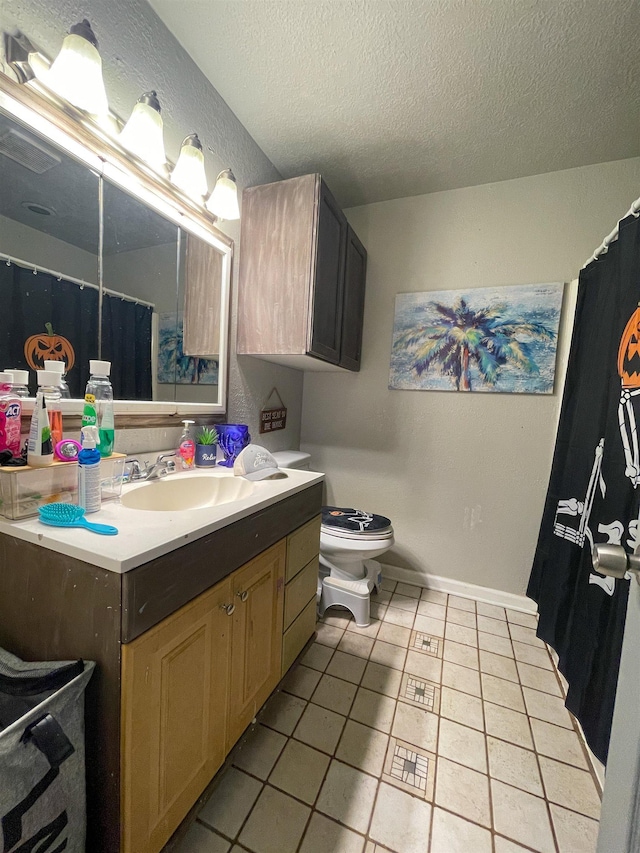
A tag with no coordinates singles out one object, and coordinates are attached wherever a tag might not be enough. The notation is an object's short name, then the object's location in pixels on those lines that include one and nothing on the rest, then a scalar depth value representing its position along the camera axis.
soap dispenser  1.27
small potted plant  1.34
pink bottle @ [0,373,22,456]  0.72
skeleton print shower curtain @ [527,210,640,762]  0.93
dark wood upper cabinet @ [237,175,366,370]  1.43
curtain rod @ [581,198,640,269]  1.01
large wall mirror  0.83
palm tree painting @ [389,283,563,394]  1.69
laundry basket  0.50
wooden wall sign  1.85
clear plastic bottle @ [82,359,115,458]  0.90
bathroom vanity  0.59
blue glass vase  1.42
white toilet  1.60
